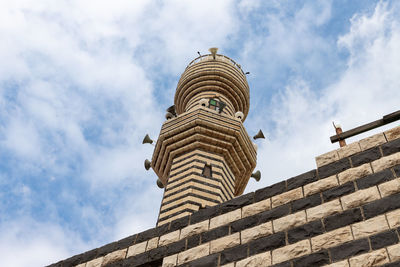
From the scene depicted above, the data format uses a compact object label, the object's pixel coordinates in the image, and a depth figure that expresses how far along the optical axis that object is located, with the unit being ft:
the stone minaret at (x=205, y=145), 53.01
